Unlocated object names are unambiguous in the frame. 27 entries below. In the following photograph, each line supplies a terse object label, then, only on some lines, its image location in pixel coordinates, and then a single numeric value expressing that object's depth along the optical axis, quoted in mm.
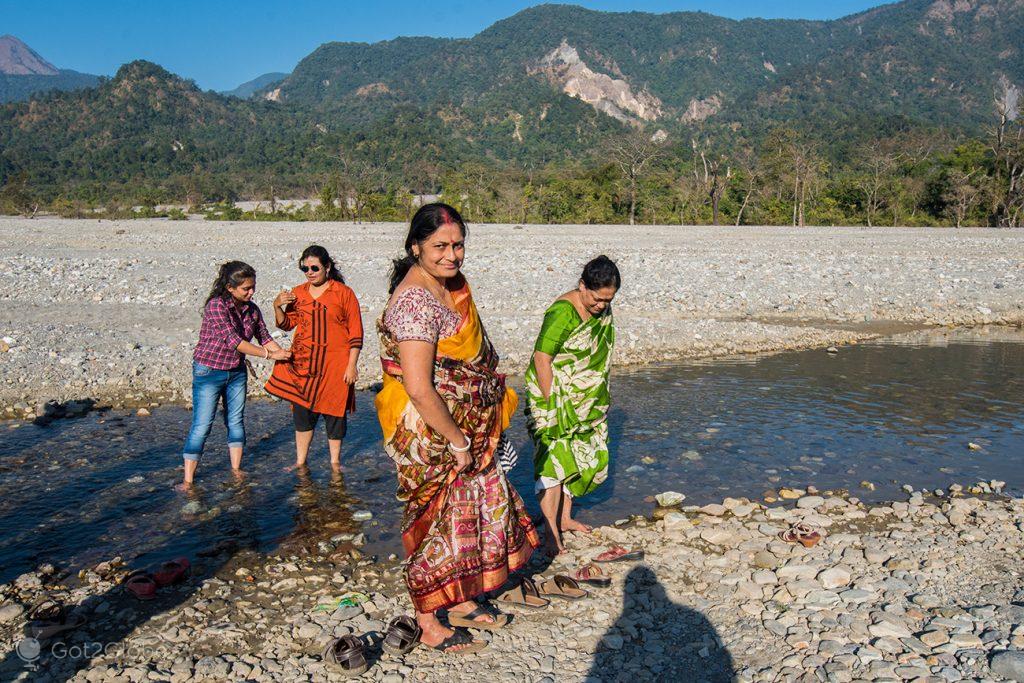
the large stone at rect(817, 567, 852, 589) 4090
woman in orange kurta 5695
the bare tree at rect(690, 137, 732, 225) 40938
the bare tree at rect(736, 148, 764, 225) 43925
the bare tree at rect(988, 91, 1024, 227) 34812
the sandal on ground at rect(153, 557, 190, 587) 4117
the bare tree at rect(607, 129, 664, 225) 44625
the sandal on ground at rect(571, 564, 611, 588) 4133
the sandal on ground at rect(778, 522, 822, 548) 4590
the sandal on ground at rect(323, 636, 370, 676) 3280
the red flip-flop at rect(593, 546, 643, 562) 4441
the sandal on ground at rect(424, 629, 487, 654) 3480
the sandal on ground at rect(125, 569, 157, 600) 3967
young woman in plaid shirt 5363
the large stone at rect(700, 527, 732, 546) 4688
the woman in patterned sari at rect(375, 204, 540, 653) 3197
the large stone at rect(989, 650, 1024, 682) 3141
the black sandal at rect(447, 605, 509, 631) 3648
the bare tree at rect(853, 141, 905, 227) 42125
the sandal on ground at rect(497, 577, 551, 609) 3887
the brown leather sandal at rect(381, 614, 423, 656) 3436
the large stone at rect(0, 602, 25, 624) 3766
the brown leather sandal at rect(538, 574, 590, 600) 3990
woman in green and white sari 4277
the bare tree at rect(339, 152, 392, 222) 46438
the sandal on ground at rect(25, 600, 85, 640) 3582
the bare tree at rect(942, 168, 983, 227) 37406
